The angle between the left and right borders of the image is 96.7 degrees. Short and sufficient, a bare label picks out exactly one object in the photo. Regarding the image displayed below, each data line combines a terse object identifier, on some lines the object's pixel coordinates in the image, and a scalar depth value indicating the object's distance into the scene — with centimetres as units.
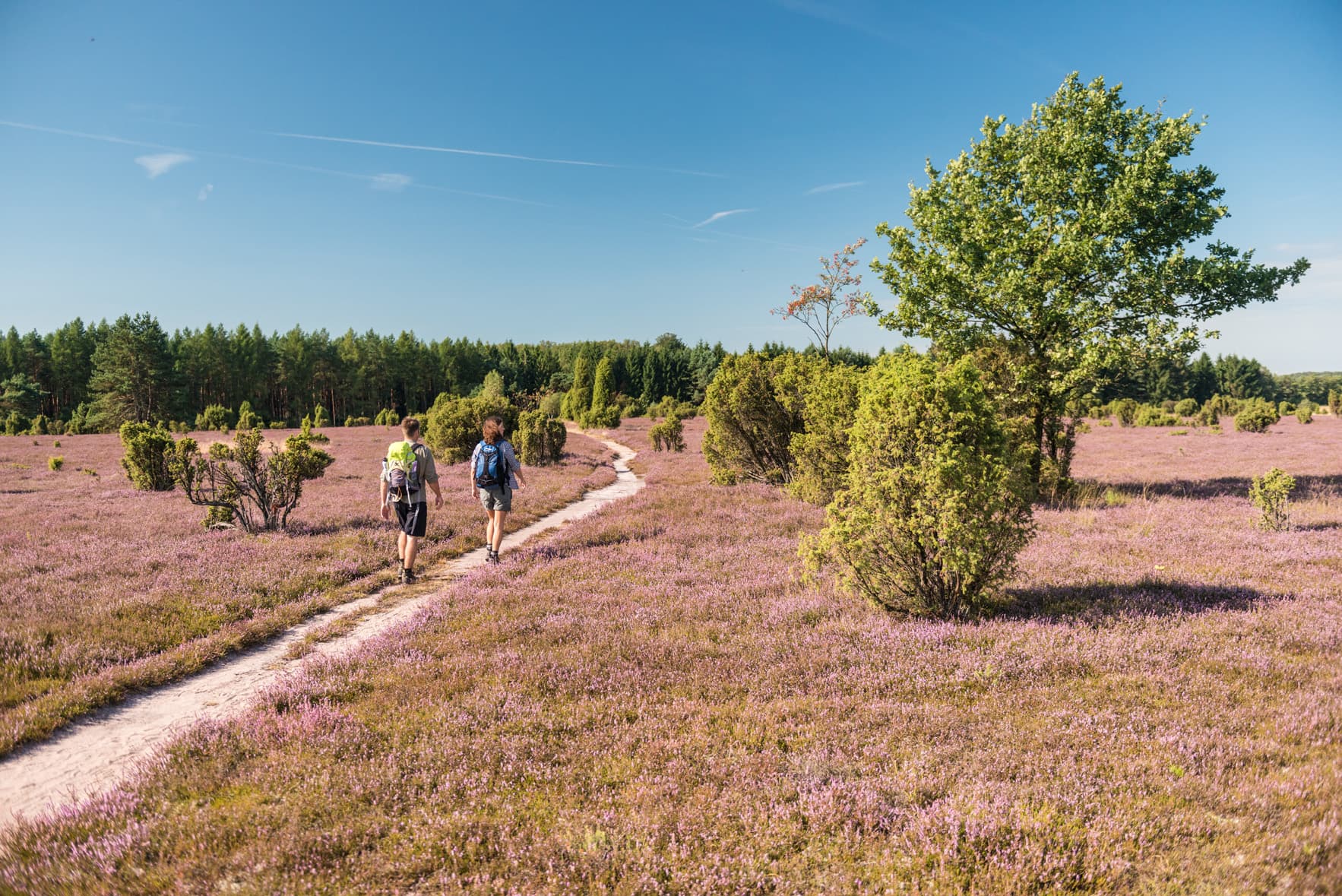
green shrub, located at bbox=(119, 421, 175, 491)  2047
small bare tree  4391
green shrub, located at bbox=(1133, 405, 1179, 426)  5803
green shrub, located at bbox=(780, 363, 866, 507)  1552
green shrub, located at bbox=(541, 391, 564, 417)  8456
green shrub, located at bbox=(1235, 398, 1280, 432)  4366
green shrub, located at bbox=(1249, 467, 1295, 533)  1229
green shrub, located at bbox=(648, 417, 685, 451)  3831
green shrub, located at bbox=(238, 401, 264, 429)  5084
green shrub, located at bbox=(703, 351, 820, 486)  2095
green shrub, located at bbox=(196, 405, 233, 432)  6284
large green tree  1547
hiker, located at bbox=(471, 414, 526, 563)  1184
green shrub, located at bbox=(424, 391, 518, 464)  3020
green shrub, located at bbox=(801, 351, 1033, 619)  723
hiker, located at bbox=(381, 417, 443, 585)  1063
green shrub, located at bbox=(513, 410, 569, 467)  3061
